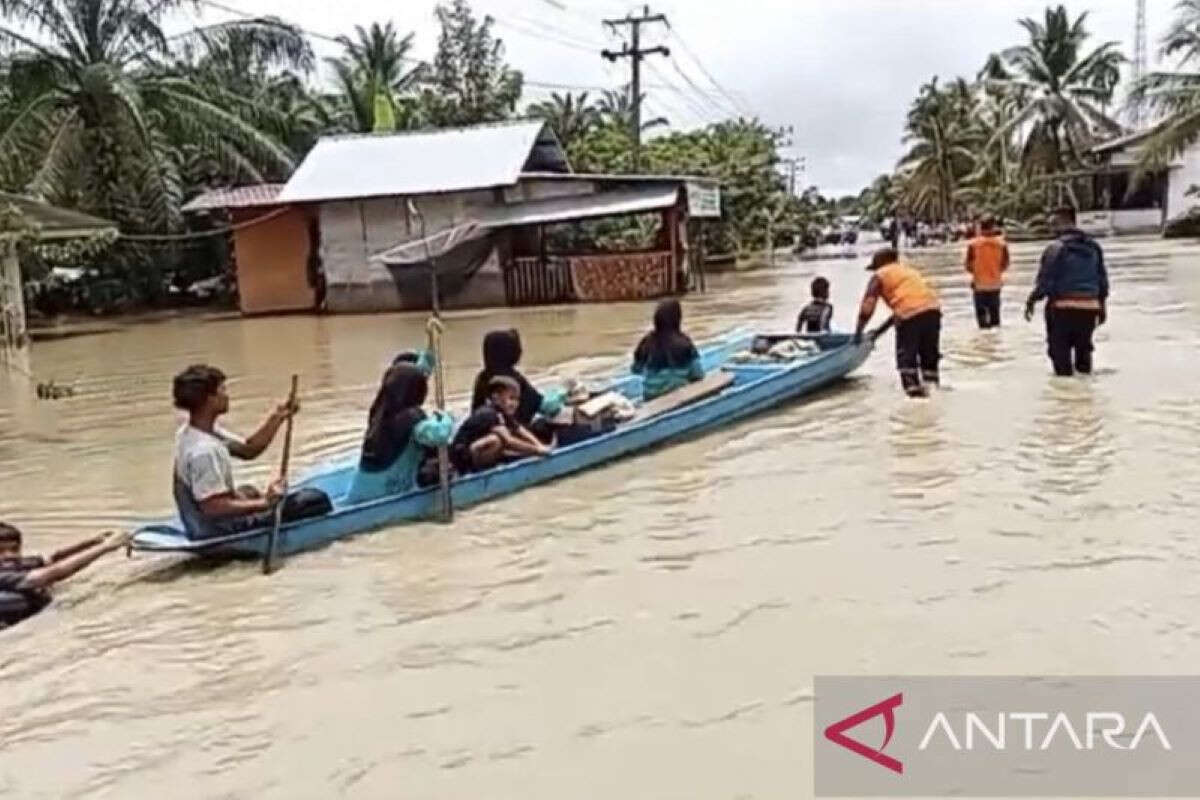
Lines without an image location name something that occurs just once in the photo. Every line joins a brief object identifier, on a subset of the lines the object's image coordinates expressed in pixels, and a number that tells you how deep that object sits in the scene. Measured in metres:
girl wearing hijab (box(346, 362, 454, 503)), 8.24
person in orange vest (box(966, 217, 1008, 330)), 16.66
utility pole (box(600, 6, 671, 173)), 38.72
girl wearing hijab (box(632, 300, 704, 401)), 11.35
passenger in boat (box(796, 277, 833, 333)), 14.08
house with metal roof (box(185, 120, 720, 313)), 27.62
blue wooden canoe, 7.63
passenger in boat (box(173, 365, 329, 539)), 7.13
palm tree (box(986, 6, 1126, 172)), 50.69
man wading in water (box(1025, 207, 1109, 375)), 12.20
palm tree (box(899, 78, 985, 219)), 62.19
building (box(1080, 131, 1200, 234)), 46.41
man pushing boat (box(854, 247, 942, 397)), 12.08
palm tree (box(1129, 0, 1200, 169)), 38.97
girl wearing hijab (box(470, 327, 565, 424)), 9.08
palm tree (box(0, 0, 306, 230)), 27.28
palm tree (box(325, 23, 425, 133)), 35.92
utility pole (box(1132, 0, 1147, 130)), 56.00
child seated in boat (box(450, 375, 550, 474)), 8.85
